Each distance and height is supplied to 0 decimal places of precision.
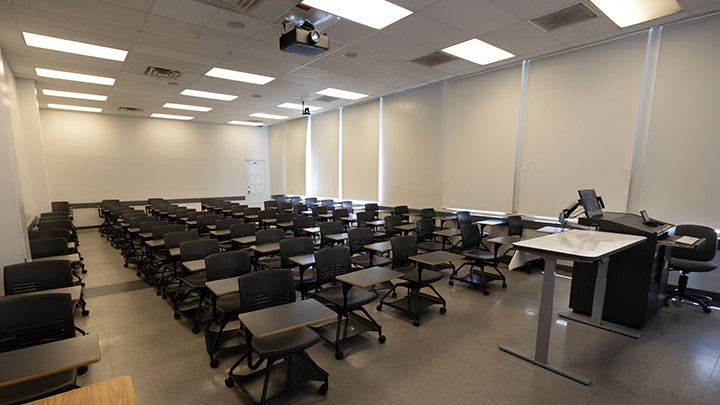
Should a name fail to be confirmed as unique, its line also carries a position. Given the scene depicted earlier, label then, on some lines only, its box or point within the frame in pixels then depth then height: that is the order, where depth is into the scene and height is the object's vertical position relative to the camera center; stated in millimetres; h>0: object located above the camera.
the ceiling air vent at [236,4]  3559 +1858
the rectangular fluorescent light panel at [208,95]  7742 +1804
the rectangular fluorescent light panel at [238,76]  6164 +1850
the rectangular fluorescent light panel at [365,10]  3738 +1940
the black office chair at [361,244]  4605 -1169
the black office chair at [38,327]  1954 -1137
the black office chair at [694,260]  3971 -1177
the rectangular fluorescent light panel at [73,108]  9227 +1732
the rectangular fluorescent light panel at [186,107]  9250 +1767
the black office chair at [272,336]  2301 -1305
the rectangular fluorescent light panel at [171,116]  10906 +1739
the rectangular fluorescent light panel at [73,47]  4622 +1832
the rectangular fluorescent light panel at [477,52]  5074 +1979
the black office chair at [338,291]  3150 -1352
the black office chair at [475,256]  4742 -1330
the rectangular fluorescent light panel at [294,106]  9211 +1819
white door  13516 -668
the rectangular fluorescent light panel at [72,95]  7656 +1758
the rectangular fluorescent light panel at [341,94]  7762 +1874
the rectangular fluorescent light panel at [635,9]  3811 +2007
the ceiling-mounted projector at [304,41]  3806 +1538
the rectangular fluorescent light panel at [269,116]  10777 +1780
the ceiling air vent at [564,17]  3885 +1965
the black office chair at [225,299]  2988 -1330
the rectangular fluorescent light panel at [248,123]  12539 +1752
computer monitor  3735 -419
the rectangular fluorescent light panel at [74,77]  6121 +1790
